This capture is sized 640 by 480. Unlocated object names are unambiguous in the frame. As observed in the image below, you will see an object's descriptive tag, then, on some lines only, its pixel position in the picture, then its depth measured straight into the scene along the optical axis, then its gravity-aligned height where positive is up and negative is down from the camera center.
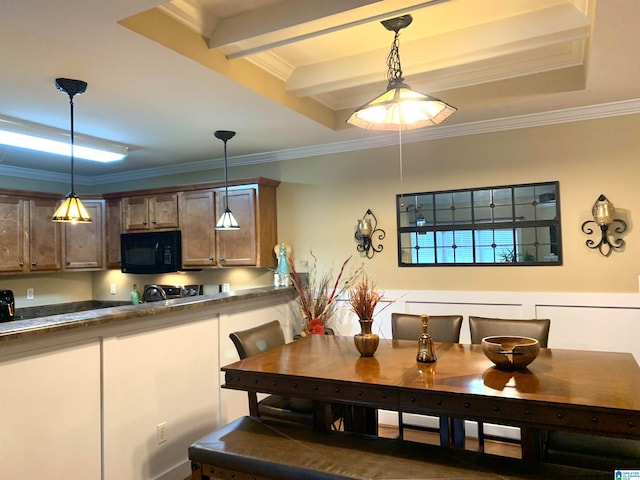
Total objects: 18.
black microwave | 4.57 +0.02
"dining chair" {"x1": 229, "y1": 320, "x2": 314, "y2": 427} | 2.48 -0.85
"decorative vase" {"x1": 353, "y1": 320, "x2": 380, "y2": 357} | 2.46 -0.51
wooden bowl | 2.06 -0.50
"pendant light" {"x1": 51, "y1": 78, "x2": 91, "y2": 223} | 2.57 +0.28
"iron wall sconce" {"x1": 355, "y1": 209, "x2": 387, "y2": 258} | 3.96 +0.13
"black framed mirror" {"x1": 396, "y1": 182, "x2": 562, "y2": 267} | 3.42 +0.15
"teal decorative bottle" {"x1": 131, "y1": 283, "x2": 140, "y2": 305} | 5.07 -0.48
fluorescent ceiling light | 3.03 +0.83
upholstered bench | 1.75 -0.87
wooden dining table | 1.68 -0.58
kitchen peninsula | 2.09 -0.73
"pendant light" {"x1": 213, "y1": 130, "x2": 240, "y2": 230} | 3.73 +0.25
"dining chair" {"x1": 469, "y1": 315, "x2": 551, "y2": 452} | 2.67 -0.51
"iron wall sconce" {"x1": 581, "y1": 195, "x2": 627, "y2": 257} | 3.14 +0.11
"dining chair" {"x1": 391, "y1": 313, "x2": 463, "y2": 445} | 2.96 -0.54
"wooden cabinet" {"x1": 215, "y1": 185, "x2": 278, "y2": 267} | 4.21 +0.19
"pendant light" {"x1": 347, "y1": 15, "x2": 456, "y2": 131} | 2.20 +0.70
